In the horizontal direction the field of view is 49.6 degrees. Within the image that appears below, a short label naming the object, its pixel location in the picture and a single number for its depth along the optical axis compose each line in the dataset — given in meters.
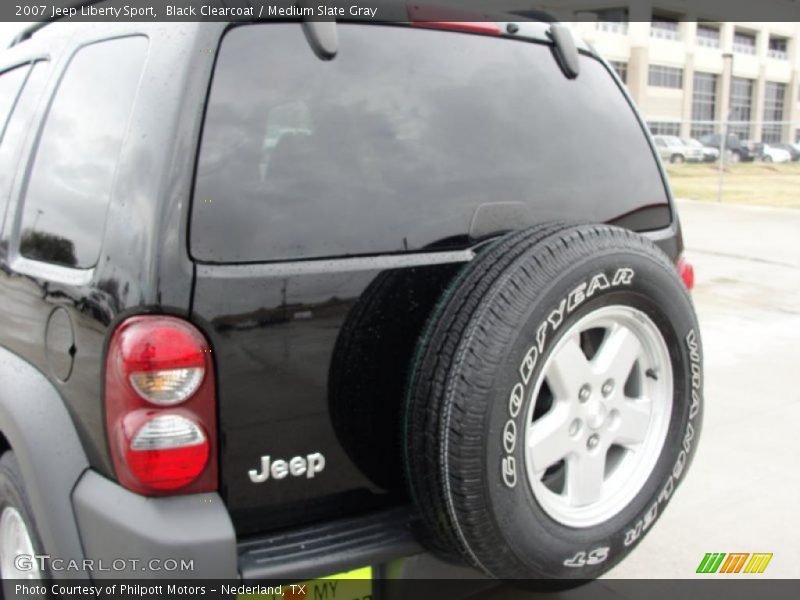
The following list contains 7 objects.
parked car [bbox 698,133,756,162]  38.19
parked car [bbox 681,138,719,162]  39.31
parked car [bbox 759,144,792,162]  38.16
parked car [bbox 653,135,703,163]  37.97
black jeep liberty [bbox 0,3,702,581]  1.98
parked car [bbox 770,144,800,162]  36.52
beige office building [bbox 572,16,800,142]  61.94
